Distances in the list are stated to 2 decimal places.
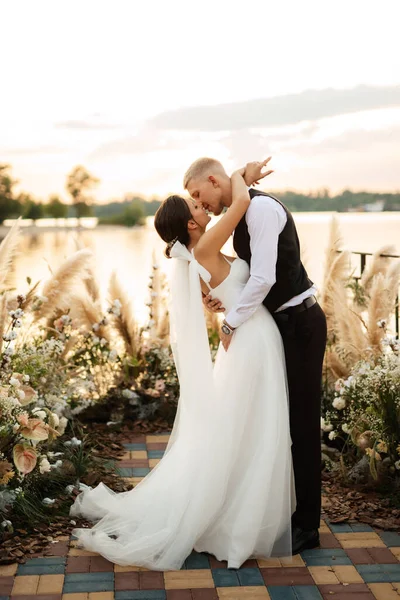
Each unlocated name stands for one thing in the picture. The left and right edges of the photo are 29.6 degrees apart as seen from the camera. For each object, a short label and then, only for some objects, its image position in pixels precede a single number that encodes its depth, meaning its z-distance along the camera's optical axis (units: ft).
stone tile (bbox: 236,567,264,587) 10.25
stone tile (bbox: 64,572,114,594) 10.08
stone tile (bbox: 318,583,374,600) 9.91
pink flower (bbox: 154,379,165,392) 18.66
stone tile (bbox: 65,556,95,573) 10.64
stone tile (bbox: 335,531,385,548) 11.64
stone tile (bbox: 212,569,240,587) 10.23
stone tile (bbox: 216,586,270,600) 9.85
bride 10.89
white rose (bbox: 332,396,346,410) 14.82
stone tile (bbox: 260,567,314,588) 10.29
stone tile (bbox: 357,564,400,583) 10.44
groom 10.62
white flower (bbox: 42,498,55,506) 12.48
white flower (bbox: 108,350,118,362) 18.76
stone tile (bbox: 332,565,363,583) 10.43
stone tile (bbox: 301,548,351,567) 10.98
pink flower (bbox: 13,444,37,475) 11.57
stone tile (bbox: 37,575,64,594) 10.01
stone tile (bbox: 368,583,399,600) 9.90
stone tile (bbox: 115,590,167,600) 9.84
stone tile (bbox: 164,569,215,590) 10.16
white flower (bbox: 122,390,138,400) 18.30
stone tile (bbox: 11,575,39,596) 10.00
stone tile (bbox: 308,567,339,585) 10.36
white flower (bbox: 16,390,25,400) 11.93
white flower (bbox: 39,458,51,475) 12.24
